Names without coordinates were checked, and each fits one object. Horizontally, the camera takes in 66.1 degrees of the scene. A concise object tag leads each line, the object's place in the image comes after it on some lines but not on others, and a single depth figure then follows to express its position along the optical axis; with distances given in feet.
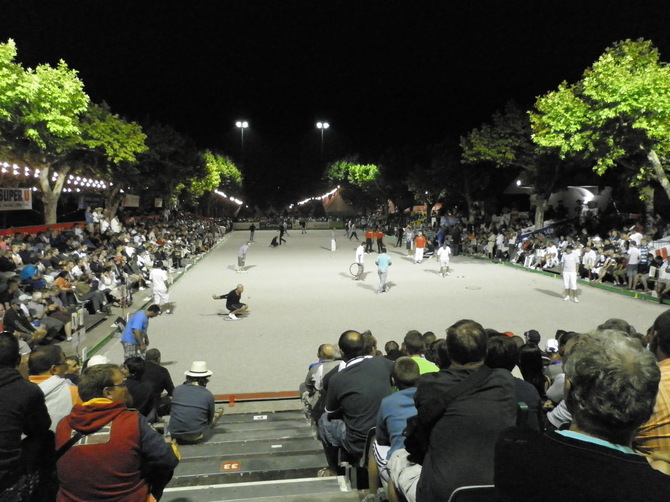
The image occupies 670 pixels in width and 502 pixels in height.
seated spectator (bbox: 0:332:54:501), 9.98
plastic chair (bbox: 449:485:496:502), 7.51
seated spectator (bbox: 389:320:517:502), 8.04
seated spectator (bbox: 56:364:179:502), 9.41
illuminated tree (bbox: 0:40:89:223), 58.18
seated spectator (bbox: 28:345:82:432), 13.39
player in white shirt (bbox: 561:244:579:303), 49.75
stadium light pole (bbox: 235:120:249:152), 259.41
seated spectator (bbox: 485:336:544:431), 11.31
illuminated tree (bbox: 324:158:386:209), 246.27
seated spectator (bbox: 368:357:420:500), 10.98
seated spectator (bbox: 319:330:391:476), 14.19
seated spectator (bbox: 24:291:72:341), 36.06
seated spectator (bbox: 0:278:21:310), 37.86
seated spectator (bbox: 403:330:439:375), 19.75
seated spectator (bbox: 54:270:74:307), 42.16
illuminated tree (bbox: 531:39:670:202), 60.54
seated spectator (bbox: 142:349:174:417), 21.77
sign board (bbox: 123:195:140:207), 128.26
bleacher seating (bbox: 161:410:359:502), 13.16
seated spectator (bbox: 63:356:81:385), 19.55
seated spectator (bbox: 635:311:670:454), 7.80
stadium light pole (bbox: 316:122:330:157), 299.79
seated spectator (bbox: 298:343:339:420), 21.31
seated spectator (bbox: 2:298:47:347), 31.83
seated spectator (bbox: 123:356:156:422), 18.78
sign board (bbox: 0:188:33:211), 67.49
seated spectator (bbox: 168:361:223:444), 19.07
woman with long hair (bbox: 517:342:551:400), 18.39
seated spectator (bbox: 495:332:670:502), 4.79
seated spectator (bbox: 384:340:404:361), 22.00
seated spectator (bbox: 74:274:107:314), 45.81
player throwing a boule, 46.16
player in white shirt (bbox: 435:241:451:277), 69.21
